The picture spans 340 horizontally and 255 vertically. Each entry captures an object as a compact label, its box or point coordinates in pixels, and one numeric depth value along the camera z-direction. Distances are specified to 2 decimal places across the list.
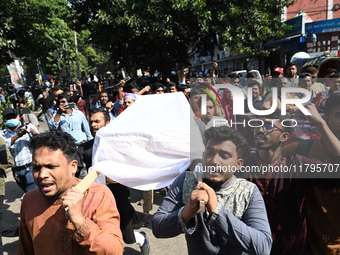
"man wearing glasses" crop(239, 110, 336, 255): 1.68
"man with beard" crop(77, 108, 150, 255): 2.94
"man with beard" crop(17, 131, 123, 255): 1.42
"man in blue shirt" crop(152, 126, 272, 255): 1.35
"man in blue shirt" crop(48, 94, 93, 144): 4.69
